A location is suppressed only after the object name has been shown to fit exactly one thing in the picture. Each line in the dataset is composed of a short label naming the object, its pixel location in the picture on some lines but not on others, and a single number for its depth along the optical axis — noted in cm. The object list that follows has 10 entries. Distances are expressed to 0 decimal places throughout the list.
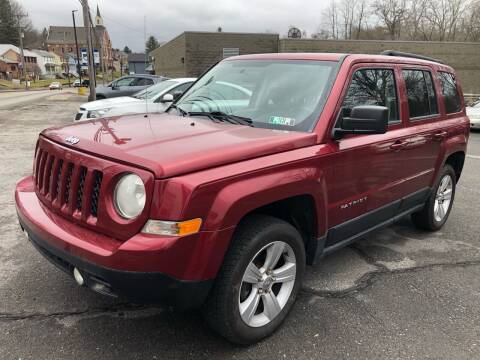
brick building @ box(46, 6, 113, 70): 14125
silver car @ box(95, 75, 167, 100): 1661
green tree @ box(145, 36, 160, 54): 14095
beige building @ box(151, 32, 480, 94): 2842
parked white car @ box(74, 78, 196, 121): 974
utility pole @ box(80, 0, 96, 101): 2100
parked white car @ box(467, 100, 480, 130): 1554
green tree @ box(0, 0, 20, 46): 9794
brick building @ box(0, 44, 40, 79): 9725
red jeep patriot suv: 234
